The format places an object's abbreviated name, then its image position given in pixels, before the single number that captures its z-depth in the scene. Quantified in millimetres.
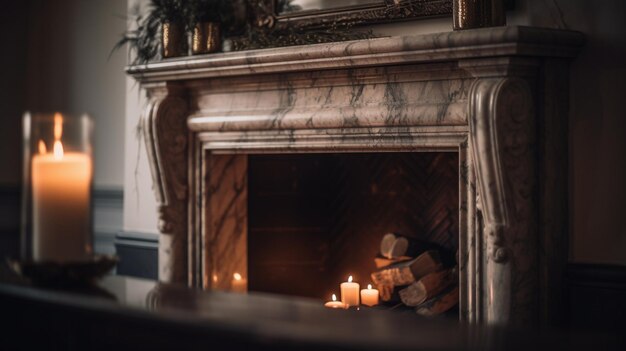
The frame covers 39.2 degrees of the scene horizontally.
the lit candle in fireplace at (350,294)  3475
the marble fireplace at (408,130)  2598
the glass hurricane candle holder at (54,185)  1193
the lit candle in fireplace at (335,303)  3412
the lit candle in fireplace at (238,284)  3824
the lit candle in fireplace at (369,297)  3469
